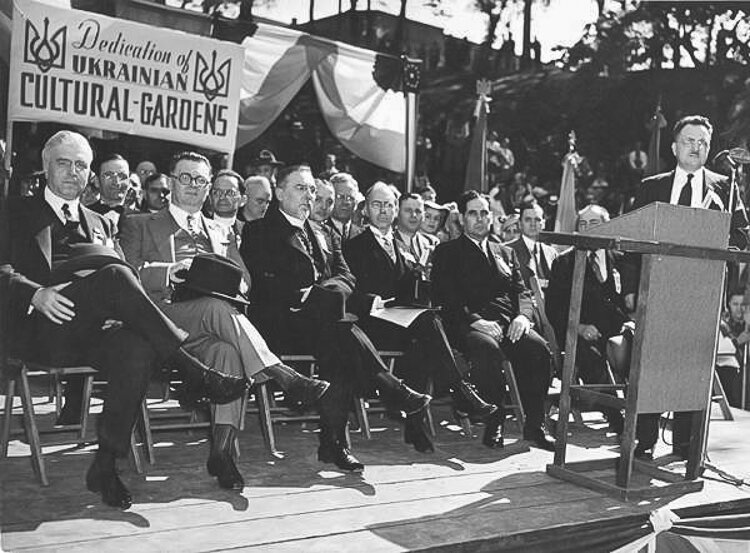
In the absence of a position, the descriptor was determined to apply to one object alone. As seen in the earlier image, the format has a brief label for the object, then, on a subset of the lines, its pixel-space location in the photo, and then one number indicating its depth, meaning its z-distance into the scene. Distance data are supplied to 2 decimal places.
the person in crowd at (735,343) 7.65
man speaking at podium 4.15
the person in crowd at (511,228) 6.50
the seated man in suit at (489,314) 4.46
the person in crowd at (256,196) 5.27
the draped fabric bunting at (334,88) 7.41
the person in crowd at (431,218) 5.78
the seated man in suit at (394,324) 4.23
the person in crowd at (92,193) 5.14
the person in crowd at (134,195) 5.37
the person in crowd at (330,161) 8.48
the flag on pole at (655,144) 9.86
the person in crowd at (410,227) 5.07
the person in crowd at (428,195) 6.43
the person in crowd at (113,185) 4.89
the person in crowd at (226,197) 4.43
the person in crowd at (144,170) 6.49
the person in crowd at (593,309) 5.14
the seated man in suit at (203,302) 3.41
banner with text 5.11
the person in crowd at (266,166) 7.01
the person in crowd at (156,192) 5.38
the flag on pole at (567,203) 9.00
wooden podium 3.48
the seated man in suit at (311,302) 3.81
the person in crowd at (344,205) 5.43
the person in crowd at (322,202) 4.99
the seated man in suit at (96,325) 3.05
